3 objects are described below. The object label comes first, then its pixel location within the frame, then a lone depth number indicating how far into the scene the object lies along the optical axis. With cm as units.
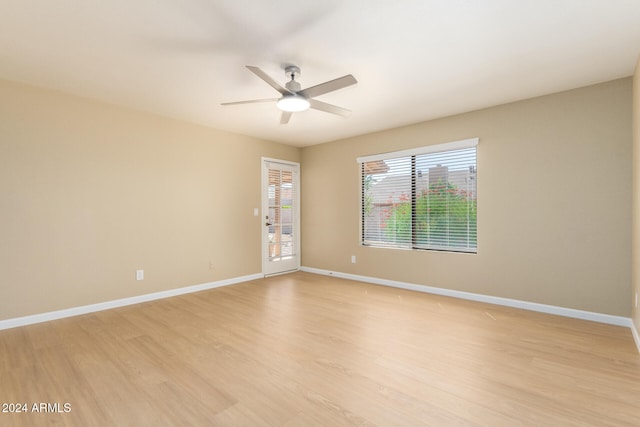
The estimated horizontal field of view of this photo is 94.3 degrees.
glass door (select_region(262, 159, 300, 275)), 527
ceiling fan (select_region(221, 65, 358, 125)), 233
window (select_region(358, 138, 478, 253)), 391
